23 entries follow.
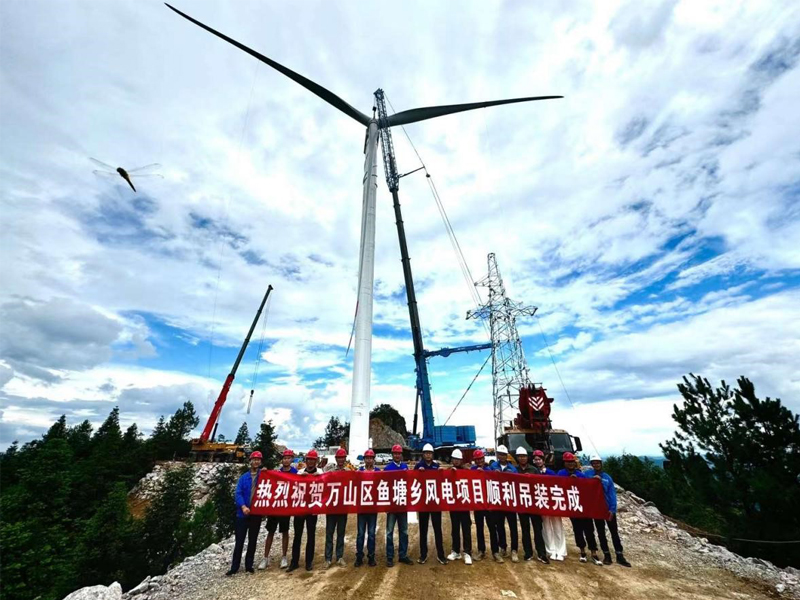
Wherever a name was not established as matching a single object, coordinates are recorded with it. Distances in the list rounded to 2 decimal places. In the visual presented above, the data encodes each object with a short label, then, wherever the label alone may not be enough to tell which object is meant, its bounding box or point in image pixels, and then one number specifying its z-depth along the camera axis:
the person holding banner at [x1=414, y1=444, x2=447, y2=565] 8.09
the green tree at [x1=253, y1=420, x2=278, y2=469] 42.53
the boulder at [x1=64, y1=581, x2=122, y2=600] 7.81
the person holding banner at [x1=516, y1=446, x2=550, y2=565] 8.46
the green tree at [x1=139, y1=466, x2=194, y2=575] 23.88
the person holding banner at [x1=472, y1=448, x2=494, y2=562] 8.43
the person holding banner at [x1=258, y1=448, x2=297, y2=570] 8.46
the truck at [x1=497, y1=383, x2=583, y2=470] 19.84
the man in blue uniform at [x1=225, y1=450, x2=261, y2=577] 8.24
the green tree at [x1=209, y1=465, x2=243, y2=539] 30.95
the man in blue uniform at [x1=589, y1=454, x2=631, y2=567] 8.50
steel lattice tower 39.47
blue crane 32.00
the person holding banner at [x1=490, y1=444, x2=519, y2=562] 8.50
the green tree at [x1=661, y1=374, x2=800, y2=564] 9.86
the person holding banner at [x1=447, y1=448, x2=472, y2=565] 8.24
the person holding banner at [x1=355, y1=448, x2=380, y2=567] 8.16
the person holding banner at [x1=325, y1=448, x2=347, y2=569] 8.42
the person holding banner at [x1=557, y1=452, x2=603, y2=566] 8.58
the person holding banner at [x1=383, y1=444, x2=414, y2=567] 8.11
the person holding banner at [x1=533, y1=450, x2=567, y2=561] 8.73
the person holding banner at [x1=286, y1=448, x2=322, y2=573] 8.19
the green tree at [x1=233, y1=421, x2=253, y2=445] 89.06
